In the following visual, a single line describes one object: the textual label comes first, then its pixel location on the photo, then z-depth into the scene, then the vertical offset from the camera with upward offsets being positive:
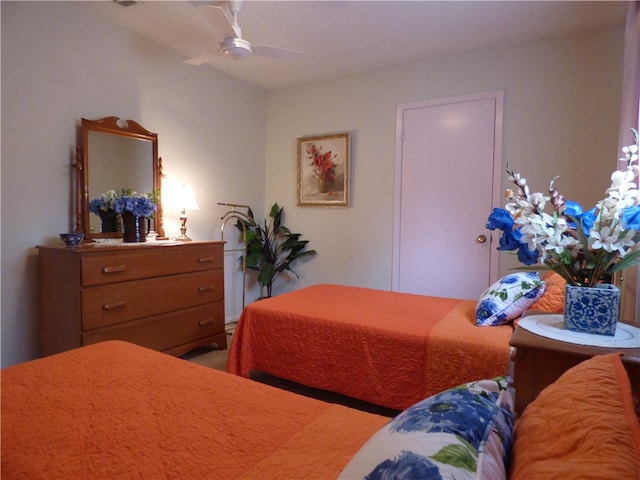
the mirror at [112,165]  2.76 +0.40
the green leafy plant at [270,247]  4.21 -0.32
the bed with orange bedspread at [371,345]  1.84 -0.67
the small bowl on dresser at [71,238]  2.44 -0.15
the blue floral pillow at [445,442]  0.56 -0.36
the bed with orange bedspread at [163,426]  0.80 -0.52
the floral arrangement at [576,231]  1.22 -0.02
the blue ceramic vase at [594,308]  1.27 -0.29
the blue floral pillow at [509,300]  1.95 -0.40
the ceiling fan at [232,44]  2.21 +1.17
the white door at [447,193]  3.35 +0.26
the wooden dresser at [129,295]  2.36 -0.55
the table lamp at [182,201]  3.33 +0.14
